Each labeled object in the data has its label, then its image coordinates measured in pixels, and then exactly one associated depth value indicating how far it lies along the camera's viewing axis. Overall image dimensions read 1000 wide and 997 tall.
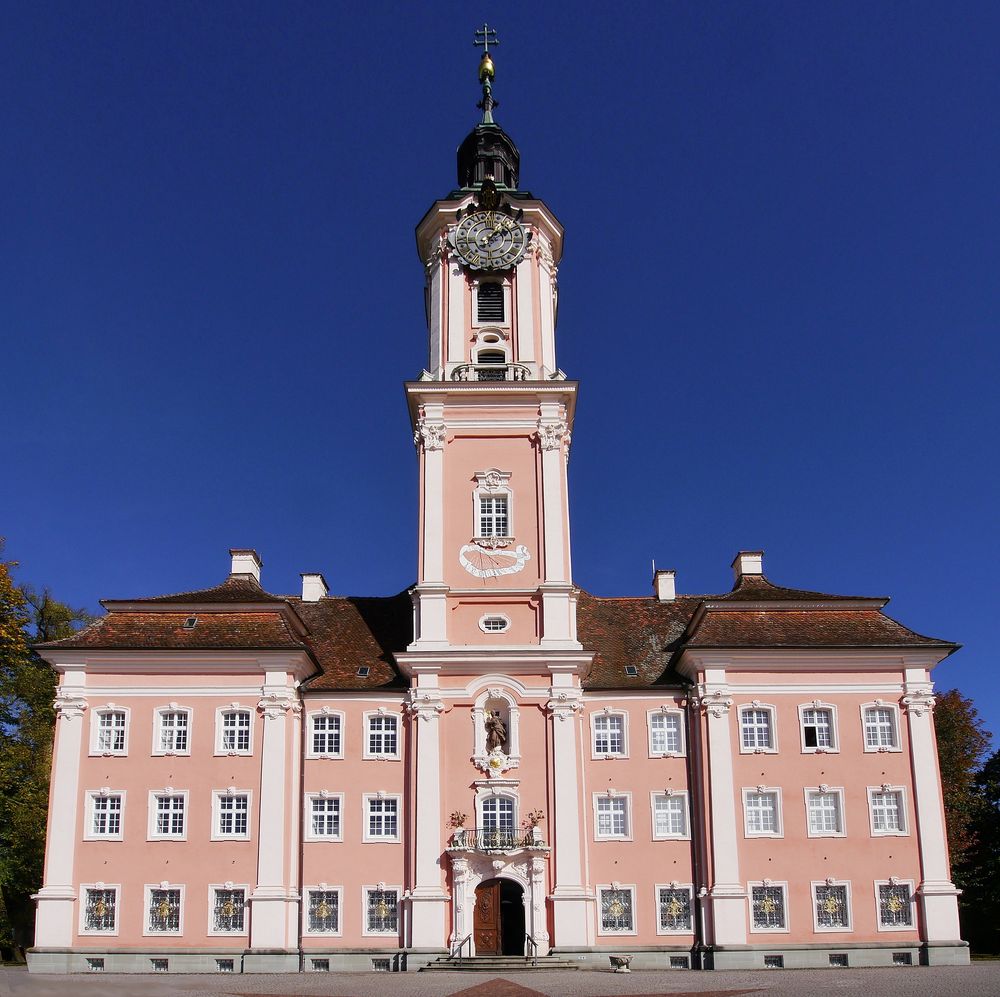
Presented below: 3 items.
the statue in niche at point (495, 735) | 34.22
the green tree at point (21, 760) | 37.75
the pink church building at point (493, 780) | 32.03
